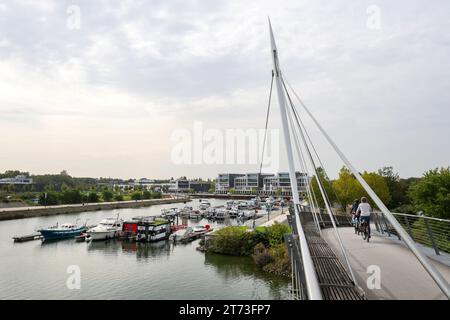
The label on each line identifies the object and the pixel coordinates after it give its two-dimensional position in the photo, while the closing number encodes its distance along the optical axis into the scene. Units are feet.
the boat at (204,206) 212.89
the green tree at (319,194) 139.03
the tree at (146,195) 313.22
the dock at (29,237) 107.81
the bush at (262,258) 76.43
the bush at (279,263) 69.67
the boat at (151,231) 112.27
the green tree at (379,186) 118.42
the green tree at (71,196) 227.81
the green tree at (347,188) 121.70
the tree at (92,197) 249.75
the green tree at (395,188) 137.21
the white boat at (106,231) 111.45
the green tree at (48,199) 207.69
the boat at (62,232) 111.75
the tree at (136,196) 294.46
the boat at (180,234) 113.11
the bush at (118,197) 271.49
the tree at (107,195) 261.65
